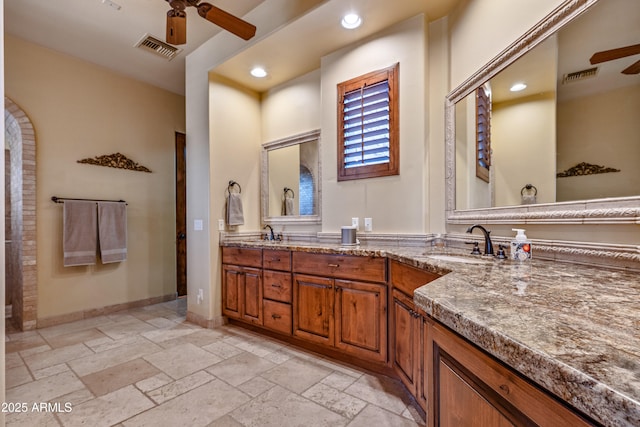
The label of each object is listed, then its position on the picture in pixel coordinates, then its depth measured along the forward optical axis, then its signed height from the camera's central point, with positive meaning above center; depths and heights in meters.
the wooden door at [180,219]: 4.42 -0.10
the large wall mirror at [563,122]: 1.21 +0.44
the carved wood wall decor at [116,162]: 3.66 +0.64
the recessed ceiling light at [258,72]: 3.23 +1.53
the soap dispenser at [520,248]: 1.55 -0.20
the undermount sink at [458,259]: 1.64 -0.29
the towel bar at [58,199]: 3.32 +0.16
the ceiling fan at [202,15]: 2.14 +1.43
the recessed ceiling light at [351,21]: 2.40 +1.56
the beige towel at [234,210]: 3.31 +0.02
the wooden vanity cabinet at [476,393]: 0.50 -0.39
